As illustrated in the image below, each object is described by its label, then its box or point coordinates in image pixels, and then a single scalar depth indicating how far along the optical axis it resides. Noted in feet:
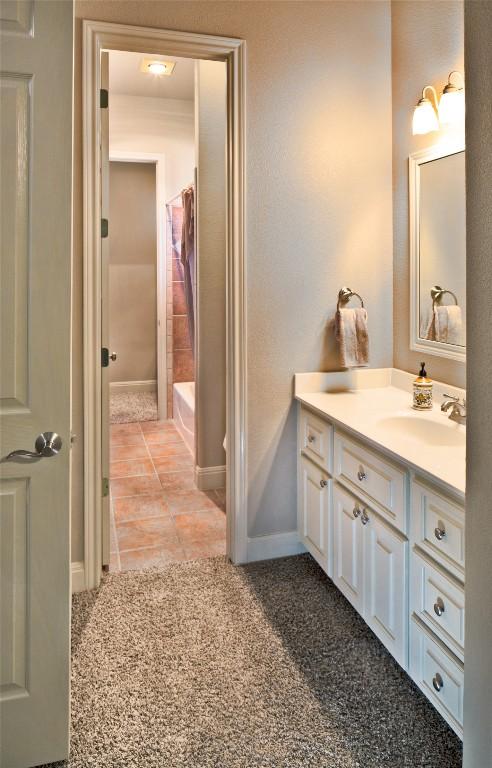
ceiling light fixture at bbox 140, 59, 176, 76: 13.53
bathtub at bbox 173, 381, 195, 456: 15.39
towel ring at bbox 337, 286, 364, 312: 9.41
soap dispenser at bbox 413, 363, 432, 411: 8.30
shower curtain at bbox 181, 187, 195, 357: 13.94
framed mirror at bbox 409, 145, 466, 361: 8.16
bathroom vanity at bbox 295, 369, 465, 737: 5.59
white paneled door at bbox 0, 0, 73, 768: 4.78
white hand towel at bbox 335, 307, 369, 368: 9.23
